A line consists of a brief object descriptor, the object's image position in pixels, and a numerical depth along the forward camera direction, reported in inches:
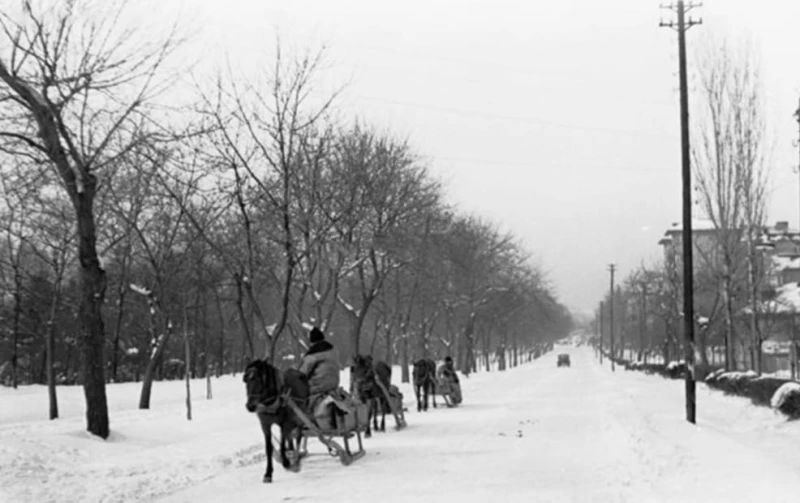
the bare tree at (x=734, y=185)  1573.6
